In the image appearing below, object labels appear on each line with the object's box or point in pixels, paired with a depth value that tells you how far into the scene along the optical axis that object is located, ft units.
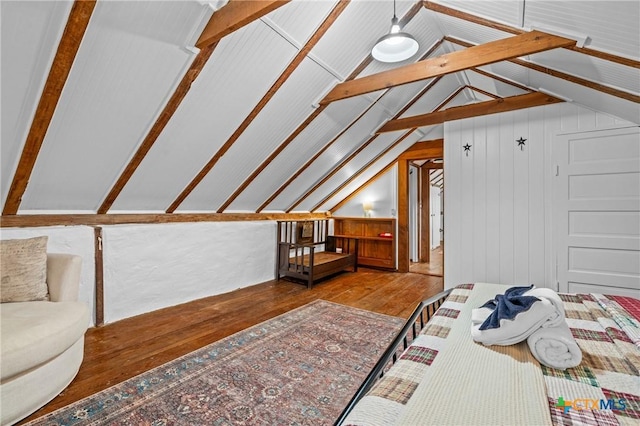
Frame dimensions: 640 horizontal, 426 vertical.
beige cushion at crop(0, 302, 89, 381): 4.97
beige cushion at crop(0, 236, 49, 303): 6.64
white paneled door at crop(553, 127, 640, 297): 10.46
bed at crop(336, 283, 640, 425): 2.86
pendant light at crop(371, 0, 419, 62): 7.78
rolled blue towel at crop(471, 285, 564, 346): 4.07
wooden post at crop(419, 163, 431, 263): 22.68
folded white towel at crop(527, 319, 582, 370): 3.71
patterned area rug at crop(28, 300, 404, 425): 5.59
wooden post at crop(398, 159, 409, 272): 18.24
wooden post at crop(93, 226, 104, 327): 9.67
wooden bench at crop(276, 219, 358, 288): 15.12
